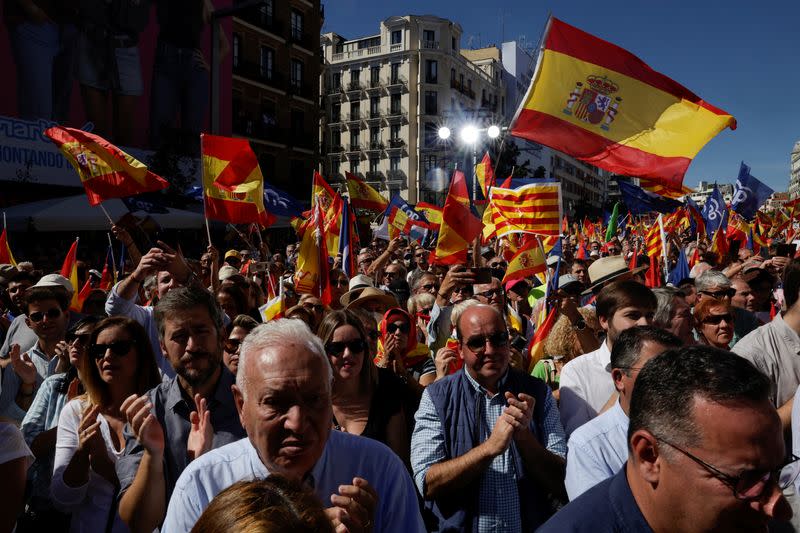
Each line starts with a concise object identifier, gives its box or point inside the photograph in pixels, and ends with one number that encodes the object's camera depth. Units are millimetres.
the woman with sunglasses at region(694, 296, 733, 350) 4203
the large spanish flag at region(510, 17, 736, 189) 4805
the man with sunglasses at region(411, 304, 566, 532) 2633
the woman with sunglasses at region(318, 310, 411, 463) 3002
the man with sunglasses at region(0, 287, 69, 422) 4441
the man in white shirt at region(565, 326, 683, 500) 2312
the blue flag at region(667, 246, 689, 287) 8013
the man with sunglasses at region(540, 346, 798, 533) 1397
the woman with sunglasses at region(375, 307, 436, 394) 4199
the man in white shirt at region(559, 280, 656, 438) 3254
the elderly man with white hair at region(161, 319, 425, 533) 1881
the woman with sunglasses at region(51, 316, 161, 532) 2559
